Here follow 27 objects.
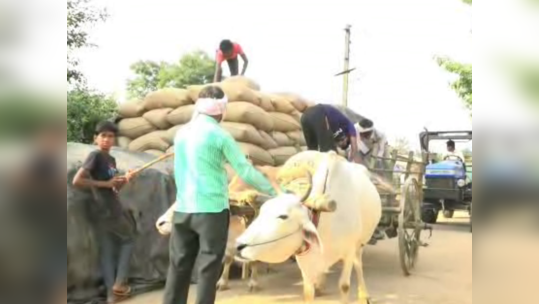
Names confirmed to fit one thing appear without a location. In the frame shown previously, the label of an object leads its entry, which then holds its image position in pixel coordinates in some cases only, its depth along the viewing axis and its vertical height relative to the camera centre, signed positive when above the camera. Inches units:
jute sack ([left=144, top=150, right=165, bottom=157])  264.4 -2.7
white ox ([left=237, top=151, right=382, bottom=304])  135.8 -22.6
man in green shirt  136.6 -12.0
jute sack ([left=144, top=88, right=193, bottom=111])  279.6 +24.7
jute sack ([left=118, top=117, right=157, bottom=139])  283.3 +10.1
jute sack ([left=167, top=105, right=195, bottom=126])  270.5 +15.6
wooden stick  207.1 -9.3
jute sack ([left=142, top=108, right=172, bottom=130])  277.6 +14.6
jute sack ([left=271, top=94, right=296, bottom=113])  285.1 +22.9
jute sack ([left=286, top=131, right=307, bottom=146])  290.2 +5.2
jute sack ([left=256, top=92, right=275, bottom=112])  271.7 +22.5
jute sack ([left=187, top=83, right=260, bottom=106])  263.9 +26.0
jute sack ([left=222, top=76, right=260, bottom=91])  271.7 +32.7
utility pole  602.2 +98.3
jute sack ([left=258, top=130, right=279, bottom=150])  264.1 +2.4
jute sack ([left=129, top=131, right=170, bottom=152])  270.4 +1.8
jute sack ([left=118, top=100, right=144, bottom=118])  291.1 +20.1
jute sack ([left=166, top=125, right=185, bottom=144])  269.2 +6.2
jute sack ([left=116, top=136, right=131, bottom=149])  286.2 +2.6
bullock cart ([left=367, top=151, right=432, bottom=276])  268.2 -28.5
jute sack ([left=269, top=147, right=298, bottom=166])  269.0 -3.6
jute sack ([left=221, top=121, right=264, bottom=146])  250.4 +6.8
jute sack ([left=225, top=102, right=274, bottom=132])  255.4 +15.3
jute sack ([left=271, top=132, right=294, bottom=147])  278.9 +4.0
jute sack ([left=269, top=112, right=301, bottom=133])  279.2 +12.6
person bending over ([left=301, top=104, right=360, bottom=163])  207.9 +7.6
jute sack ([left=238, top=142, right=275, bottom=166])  251.0 -3.4
